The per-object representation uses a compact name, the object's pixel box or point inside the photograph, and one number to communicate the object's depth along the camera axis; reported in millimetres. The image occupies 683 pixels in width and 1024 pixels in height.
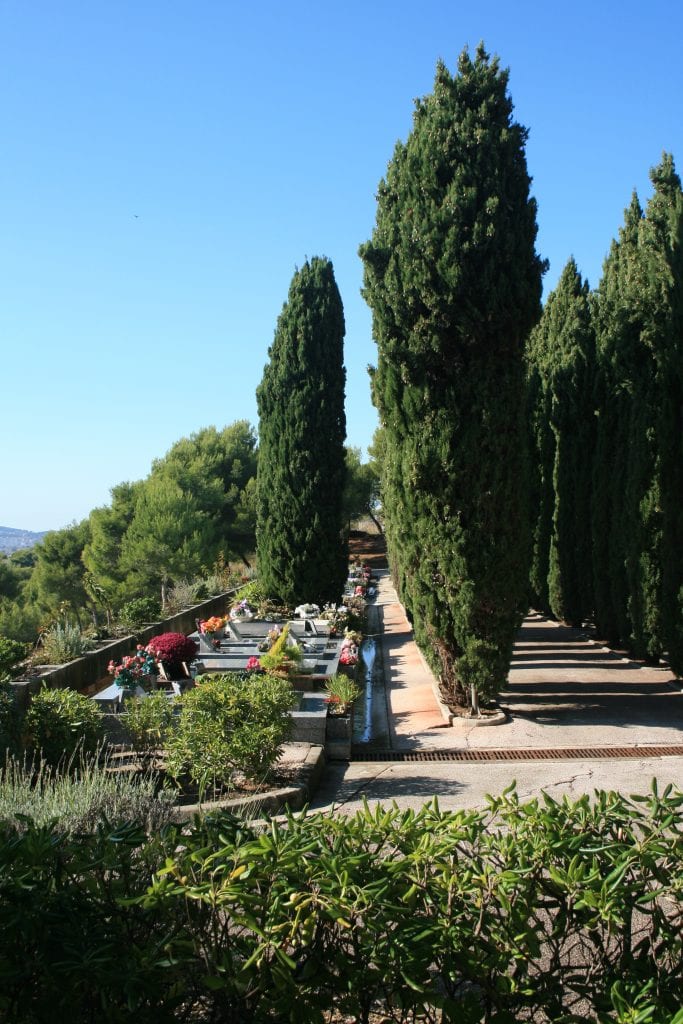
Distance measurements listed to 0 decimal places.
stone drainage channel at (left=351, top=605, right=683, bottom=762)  7148
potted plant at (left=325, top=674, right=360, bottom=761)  7258
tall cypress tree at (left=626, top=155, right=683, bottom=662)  9531
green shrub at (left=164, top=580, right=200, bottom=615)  16797
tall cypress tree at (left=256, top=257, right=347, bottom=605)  16562
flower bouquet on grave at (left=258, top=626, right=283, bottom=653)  11019
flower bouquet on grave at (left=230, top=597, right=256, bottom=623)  14719
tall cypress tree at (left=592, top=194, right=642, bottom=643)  11211
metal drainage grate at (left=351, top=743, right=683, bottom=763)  7102
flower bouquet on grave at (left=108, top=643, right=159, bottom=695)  7738
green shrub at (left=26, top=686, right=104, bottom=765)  5594
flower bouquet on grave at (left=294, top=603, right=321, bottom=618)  14642
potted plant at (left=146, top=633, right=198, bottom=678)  8898
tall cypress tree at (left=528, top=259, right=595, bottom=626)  15008
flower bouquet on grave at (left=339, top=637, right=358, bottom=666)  10938
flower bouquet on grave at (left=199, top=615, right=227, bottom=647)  11977
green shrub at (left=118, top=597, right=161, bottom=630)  12664
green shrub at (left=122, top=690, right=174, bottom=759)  6090
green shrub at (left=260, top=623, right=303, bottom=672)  8930
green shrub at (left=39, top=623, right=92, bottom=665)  9430
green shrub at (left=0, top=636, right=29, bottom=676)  5940
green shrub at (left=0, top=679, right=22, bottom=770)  5105
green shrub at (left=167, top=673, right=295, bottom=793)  5434
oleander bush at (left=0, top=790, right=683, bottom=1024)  1978
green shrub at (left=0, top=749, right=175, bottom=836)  3631
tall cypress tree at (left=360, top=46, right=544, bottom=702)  8008
